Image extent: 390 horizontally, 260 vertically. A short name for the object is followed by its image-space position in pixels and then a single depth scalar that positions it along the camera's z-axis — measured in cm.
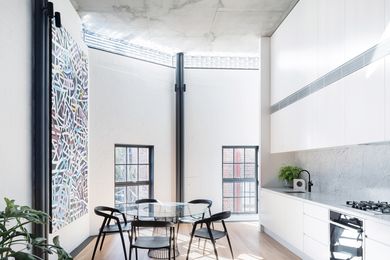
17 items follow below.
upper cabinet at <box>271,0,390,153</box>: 299
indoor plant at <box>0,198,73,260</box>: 213
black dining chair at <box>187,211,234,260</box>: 442
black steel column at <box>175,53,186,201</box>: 751
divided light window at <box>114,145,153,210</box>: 675
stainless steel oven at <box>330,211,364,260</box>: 323
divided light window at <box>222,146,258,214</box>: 802
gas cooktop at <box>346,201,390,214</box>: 316
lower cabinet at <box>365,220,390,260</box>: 279
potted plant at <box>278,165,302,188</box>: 580
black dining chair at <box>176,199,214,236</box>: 540
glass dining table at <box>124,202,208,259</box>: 460
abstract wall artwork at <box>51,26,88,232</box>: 429
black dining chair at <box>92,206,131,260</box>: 461
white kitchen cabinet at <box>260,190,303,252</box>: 461
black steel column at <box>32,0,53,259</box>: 350
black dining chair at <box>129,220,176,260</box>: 397
